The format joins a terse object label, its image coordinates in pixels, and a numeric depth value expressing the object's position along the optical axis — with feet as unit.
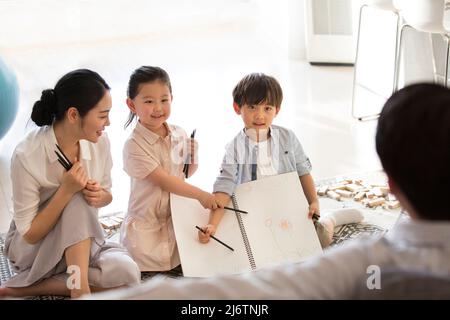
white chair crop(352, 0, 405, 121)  10.04
